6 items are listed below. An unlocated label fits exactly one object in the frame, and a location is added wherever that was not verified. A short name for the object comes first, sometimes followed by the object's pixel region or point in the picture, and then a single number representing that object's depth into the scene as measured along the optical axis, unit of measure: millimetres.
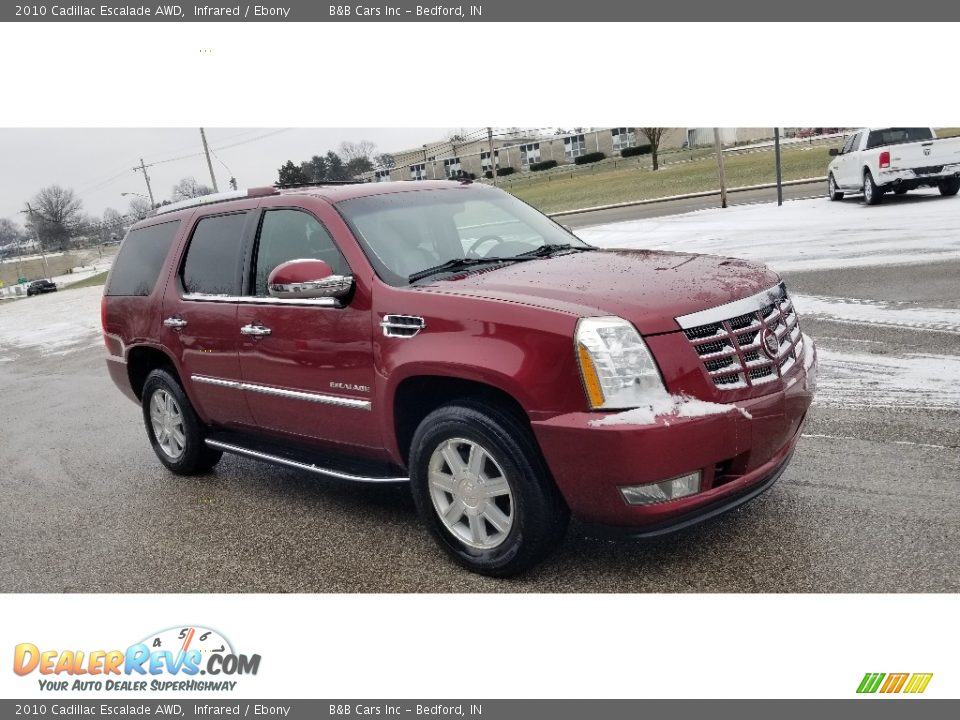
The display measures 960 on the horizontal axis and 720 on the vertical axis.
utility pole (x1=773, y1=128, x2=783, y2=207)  20402
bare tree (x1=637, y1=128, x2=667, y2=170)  54616
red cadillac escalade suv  3543
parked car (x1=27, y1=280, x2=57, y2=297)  68875
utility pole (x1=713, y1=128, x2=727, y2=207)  22447
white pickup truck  16953
